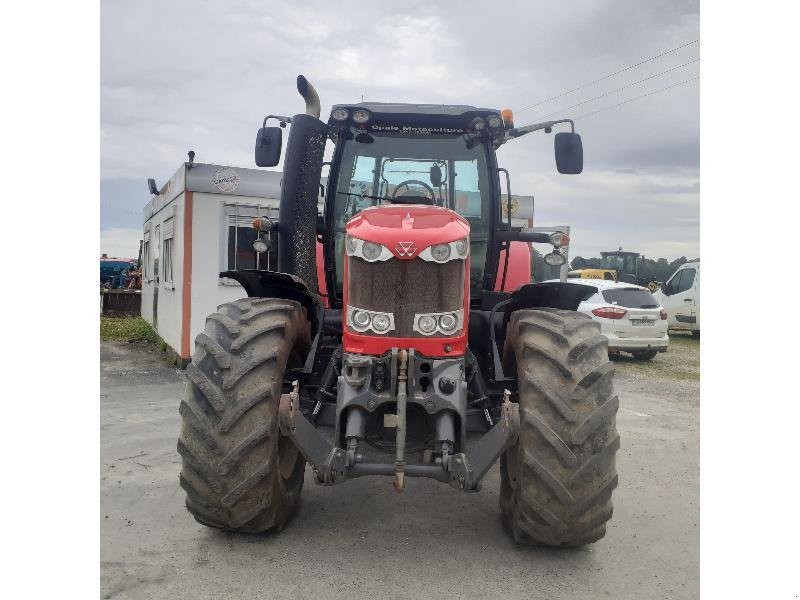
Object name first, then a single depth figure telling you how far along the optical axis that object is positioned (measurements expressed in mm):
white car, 11570
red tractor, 3189
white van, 14969
